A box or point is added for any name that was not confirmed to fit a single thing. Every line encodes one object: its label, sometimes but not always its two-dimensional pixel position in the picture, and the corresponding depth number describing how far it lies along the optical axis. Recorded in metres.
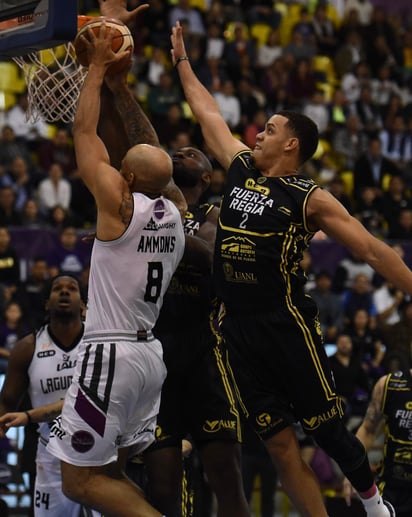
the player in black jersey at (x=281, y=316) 11.28
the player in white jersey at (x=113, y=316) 10.50
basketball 11.24
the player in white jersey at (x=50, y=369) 13.75
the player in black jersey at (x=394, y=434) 14.03
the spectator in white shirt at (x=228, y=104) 35.01
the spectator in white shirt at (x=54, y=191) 28.70
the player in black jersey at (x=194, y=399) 12.14
